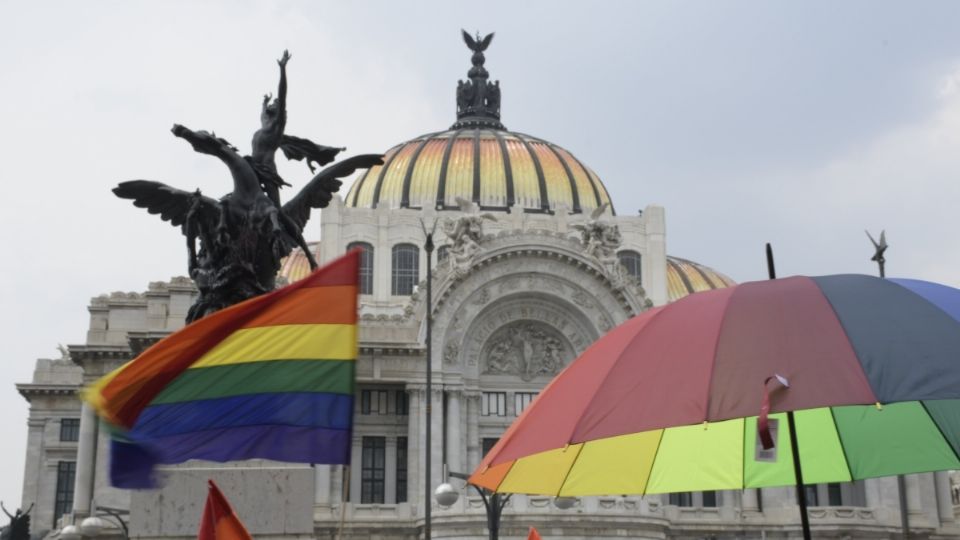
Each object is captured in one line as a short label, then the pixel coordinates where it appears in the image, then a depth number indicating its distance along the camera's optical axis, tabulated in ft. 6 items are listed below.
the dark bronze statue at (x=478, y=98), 278.05
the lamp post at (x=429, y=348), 136.77
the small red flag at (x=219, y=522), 29.32
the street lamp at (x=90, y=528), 115.34
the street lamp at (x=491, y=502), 97.19
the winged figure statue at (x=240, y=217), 50.44
